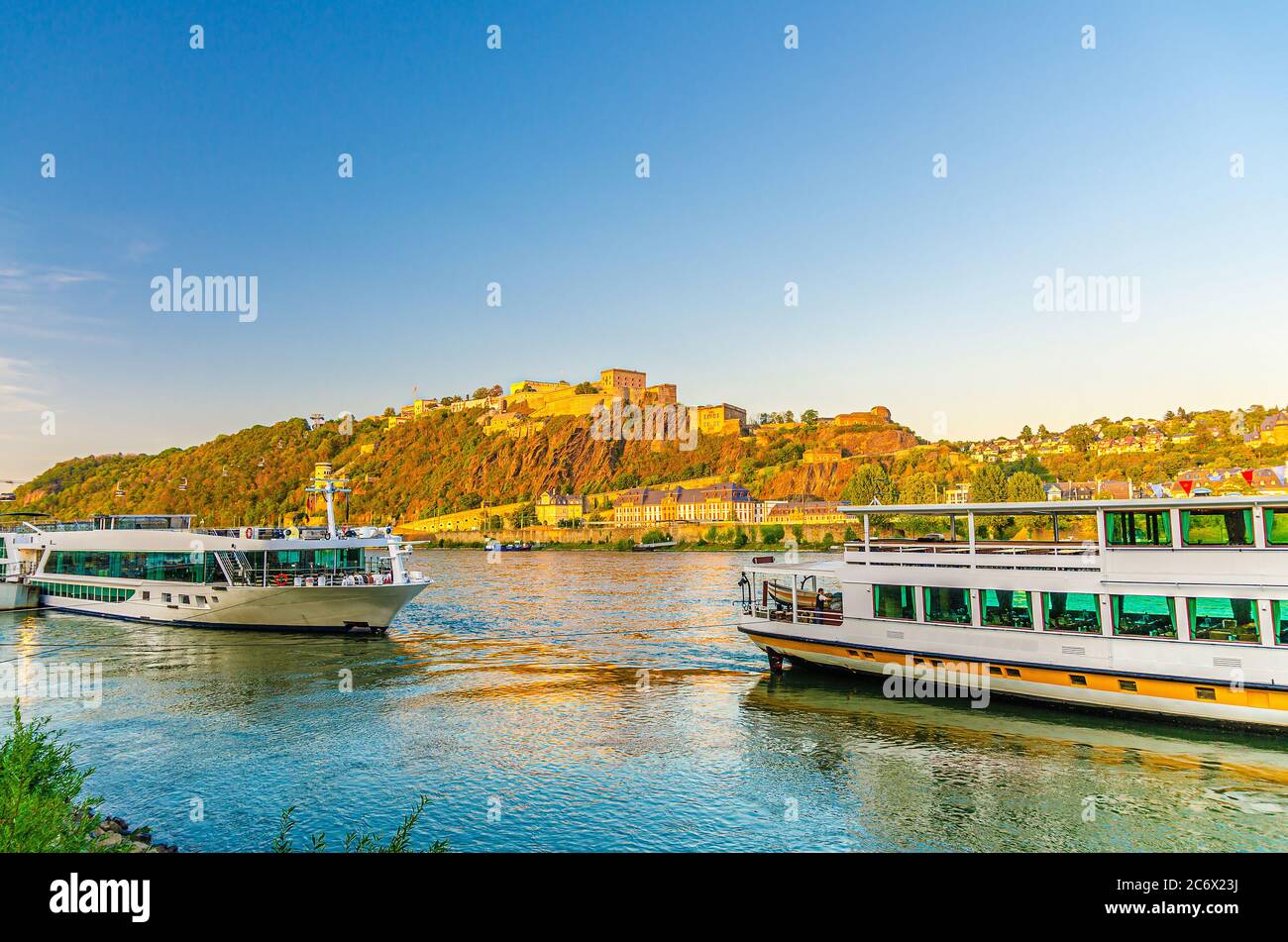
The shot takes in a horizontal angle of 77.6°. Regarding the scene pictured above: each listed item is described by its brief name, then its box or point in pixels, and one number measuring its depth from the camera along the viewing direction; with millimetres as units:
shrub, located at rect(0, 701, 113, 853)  8977
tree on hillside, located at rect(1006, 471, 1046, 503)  114188
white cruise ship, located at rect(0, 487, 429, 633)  38656
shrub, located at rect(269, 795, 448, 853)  12891
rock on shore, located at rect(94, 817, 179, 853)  13332
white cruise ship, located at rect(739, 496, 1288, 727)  19109
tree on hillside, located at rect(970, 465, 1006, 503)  119938
